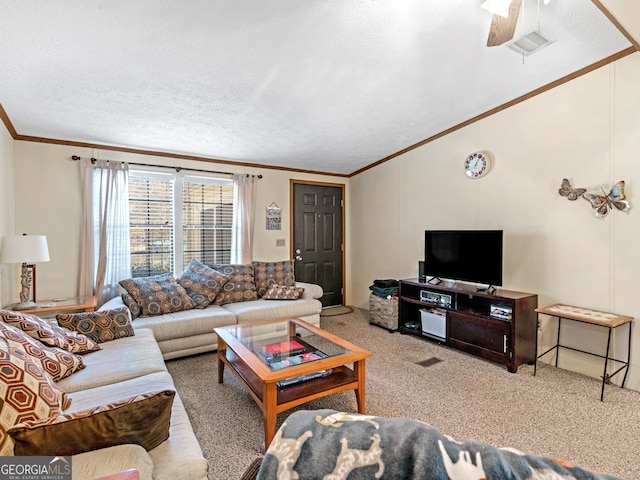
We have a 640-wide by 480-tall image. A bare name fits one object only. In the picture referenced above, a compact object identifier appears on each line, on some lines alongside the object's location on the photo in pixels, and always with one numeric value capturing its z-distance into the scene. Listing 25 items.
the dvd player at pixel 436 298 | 3.59
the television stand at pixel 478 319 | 2.97
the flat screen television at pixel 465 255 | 3.17
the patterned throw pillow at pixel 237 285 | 3.91
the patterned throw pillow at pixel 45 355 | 1.64
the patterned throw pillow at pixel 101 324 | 2.43
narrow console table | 2.46
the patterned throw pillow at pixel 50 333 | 1.95
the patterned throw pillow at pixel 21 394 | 1.07
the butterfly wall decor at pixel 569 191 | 2.88
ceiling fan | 1.78
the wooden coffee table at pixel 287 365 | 1.88
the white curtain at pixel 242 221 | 4.60
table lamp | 2.75
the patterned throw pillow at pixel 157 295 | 3.30
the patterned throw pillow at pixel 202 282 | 3.71
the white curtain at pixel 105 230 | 3.61
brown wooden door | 5.20
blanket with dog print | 0.55
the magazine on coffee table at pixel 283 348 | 2.37
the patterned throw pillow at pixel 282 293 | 4.03
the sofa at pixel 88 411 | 0.94
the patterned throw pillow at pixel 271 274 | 4.26
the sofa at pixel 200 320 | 3.07
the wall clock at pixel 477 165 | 3.58
